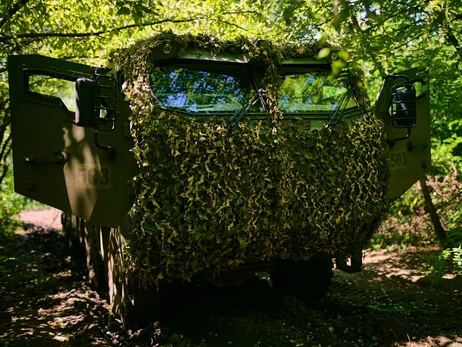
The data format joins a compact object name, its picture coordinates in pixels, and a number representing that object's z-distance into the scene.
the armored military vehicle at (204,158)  3.62
